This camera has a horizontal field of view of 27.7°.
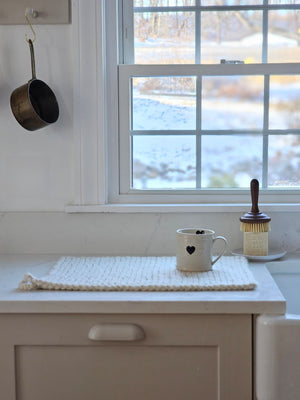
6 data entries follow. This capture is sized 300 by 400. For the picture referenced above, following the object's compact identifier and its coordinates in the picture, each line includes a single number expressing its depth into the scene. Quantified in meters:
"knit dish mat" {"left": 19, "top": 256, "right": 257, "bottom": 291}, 1.64
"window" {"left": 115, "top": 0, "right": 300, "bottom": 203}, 2.17
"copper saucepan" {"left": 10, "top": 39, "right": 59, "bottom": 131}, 2.00
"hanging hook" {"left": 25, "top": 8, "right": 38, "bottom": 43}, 2.09
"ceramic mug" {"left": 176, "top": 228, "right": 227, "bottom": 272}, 1.80
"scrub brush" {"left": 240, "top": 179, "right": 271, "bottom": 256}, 1.99
